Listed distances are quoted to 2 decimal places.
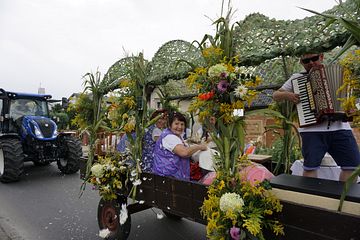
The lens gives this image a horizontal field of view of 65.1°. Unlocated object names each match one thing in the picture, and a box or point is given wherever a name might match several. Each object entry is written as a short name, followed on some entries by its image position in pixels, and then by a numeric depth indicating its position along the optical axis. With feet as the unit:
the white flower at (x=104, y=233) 10.77
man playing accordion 8.27
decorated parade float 5.49
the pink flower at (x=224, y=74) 6.66
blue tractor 23.98
